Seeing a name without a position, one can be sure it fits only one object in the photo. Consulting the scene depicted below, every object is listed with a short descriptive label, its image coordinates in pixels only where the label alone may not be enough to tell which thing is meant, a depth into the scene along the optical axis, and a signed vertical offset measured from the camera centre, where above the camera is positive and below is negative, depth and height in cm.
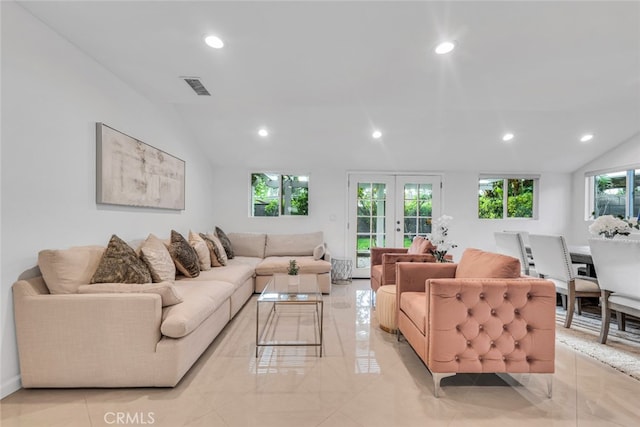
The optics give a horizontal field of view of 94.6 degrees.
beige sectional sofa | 190 -83
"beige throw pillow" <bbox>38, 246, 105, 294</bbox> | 198 -42
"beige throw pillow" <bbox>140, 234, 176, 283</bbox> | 259 -45
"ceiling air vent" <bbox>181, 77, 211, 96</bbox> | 280 +124
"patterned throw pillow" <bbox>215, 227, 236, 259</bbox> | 468 -51
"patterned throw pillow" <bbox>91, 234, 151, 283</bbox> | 218 -44
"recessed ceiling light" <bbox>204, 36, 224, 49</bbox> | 218 +127
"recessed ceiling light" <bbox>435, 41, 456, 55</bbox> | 223 +128
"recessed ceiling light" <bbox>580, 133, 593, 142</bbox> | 463 +123
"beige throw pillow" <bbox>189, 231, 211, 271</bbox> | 365 -50
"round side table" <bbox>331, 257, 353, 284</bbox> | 519 -101
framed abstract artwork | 258 +38
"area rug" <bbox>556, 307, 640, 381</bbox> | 236 -118
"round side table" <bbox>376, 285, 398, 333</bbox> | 287 -95
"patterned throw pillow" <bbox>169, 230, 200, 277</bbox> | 318 -51
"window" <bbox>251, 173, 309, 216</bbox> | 560 +29
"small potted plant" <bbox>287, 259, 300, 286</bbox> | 383 -79
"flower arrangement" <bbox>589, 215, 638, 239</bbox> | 336 -13
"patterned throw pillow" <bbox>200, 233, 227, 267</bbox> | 398 -57
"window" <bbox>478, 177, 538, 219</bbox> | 579 +31
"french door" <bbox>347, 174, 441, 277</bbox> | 559 +4
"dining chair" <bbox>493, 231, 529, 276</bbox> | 366 -41
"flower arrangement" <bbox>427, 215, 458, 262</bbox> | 296 -25
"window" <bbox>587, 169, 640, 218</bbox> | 487 +38
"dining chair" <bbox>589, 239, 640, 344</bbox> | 247 -52
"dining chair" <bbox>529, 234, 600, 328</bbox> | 307 -62
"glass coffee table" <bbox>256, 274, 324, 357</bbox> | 263 -84
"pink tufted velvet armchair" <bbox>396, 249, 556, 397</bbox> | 189 -73
